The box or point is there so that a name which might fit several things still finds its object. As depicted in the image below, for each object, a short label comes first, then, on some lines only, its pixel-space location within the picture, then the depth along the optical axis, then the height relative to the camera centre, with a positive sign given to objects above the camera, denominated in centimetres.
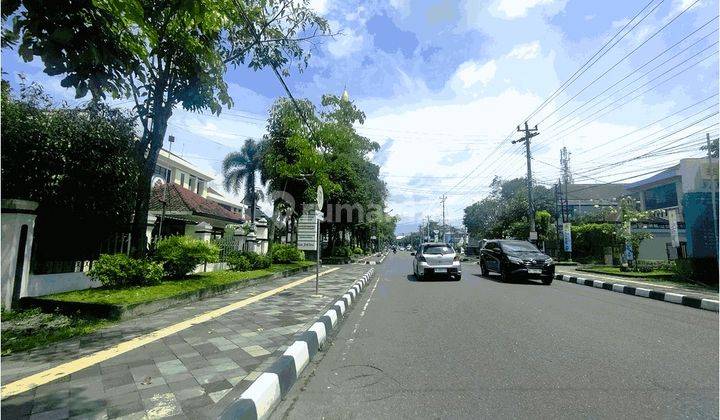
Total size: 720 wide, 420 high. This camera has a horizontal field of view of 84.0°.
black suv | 1353 -45
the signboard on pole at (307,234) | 957 +25
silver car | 1456 -54
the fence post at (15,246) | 696 -12
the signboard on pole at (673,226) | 1619 +104
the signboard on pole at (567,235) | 2584 +93
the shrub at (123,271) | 815 -63
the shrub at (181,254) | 992 -29
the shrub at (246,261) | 1493 -66
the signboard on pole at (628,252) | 2018 -8
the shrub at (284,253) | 1994 -46
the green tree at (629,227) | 1938 +113
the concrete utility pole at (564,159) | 4821 +1097
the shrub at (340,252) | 3468 -59
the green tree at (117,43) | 299 +175
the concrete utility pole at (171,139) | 2192 +570
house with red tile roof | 1881 +209
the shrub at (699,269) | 1346 -62
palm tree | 3684 +696
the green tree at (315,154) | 2239 +550
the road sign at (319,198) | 918 +109
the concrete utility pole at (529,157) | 2615 +609
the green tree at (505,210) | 4103 +459
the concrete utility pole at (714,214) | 1398 +135
